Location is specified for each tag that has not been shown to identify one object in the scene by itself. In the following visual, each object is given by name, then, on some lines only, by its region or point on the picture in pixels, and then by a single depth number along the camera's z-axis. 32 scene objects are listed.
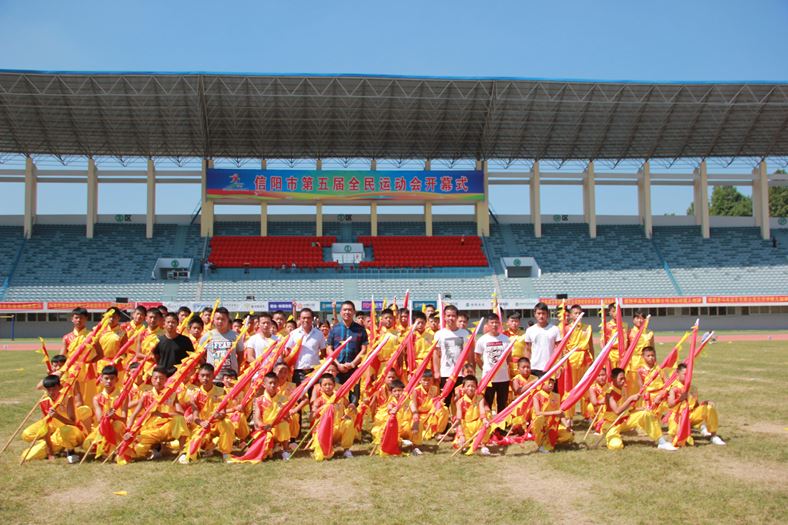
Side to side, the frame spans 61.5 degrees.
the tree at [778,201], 71.88
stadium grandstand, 34.31
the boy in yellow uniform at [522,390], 8.29
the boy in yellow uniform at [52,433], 7.57
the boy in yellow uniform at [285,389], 8.02
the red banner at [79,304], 33.22
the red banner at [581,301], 34.47
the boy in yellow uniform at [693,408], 8.20
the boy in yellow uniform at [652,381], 8.30
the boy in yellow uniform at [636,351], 9.45
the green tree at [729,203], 76.38
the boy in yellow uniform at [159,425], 7.58
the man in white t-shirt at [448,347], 8.82
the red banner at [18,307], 33.34
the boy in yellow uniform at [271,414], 7.64
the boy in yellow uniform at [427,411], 8.69
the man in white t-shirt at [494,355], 8.68
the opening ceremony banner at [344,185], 38.16
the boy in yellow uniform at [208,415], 7.56
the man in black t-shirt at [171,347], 8.23
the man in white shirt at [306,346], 8.90
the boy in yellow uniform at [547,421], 7.95
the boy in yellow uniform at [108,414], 7.54
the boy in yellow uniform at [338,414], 7.90
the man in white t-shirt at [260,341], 8.80
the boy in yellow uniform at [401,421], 8.11
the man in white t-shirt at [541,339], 9.16
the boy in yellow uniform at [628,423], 7.91
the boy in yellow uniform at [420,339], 9.52
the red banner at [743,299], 36.16
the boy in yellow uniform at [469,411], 8.06
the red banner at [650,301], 35.78
